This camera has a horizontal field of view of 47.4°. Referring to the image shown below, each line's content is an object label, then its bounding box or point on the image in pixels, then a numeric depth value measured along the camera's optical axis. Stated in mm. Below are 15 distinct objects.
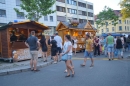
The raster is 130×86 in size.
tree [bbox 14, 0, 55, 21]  22469
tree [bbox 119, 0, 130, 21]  32228
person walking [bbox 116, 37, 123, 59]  11484
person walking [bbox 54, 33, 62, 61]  11227
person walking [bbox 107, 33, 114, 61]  10984
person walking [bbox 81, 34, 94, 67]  8664
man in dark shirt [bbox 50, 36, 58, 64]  10530
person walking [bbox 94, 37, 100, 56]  14555
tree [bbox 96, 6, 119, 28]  47625
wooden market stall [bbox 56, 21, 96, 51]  17905
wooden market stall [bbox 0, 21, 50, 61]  11028
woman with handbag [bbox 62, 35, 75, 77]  6469
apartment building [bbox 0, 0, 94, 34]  29844
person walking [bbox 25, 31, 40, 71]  7840
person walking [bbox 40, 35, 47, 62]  10520
